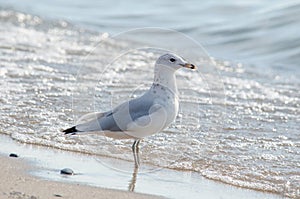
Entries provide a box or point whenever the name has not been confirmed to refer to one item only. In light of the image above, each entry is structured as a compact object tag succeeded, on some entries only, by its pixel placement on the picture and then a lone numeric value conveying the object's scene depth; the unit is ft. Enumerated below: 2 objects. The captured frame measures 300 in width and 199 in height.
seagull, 37.01
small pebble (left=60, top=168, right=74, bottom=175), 35.81
